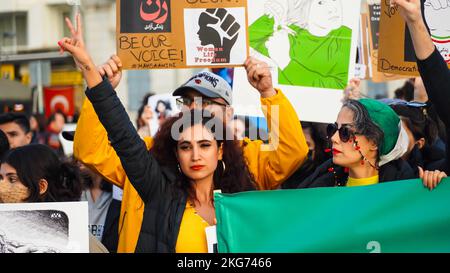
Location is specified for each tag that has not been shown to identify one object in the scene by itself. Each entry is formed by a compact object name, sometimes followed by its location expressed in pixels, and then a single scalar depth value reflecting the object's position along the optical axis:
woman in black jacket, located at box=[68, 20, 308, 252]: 7.22
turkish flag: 29.74
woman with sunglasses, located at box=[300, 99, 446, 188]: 7.50
